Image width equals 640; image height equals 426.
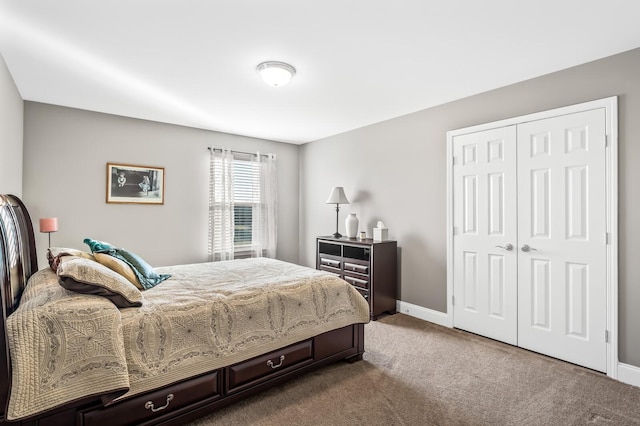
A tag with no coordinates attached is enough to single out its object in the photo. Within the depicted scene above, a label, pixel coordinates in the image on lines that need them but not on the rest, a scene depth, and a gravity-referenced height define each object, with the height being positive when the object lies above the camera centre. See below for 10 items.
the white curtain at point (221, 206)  4.80 +0.12
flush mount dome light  2.67 +1.22
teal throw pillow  2.45 -0.40
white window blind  4.85 +0.13
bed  1.46 -0.74
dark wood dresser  3.88 -0.69
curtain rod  4.81 +1.00
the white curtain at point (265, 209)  5.26 +0.08
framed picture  4.05 +0.39
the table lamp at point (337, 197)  4.59 +0.25
